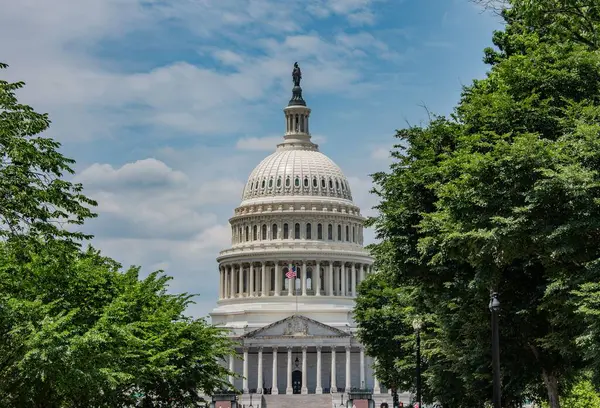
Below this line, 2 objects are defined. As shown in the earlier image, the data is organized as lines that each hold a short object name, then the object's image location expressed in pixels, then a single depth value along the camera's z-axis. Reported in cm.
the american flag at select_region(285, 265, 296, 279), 16338
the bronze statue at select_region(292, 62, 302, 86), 19425
